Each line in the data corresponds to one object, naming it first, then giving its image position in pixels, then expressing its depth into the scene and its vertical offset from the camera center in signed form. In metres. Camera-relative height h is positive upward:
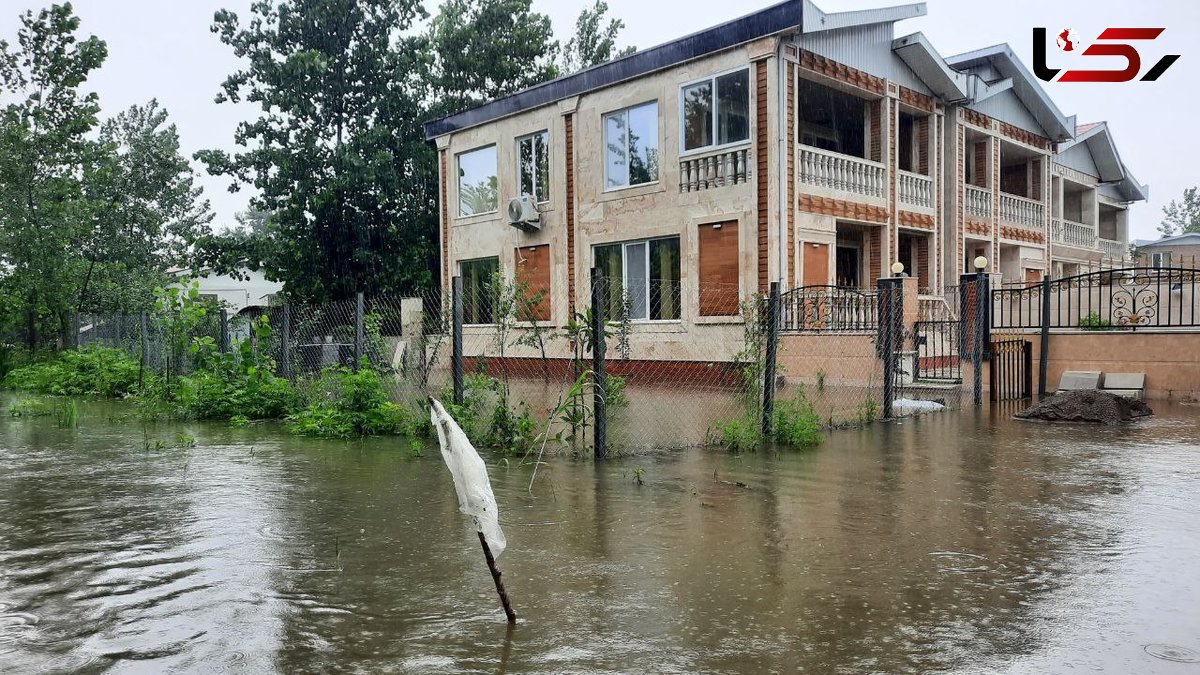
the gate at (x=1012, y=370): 14.25 -0.72
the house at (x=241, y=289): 38.82 +2.00
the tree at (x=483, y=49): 30.16 +9.88
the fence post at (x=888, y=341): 11.05 -0.17
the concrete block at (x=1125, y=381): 13.70 -0.87
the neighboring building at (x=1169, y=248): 35.08 +3.25
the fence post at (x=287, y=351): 12.76 -0.27
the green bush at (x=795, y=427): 8.93 -1.02
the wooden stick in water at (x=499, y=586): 3.50 -1.05
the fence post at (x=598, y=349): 7.87 -0.17
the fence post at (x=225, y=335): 13.75 -0.03
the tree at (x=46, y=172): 20.80 +4.02
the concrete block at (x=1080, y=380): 13.77 -0.86
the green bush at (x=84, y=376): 16.44 -0.83
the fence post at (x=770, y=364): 8.95 -0.37
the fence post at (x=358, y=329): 10.93 +0.03
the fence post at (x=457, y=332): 9.01 -0.01
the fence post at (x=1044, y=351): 14.12 -0.40
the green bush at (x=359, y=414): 10.16 -0.97
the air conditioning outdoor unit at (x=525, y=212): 21.02 +2.88
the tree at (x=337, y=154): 26.88 +5.55
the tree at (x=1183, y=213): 82.68 +10.95
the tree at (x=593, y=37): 36.25 +12.28
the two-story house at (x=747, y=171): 16.75 +3.54
